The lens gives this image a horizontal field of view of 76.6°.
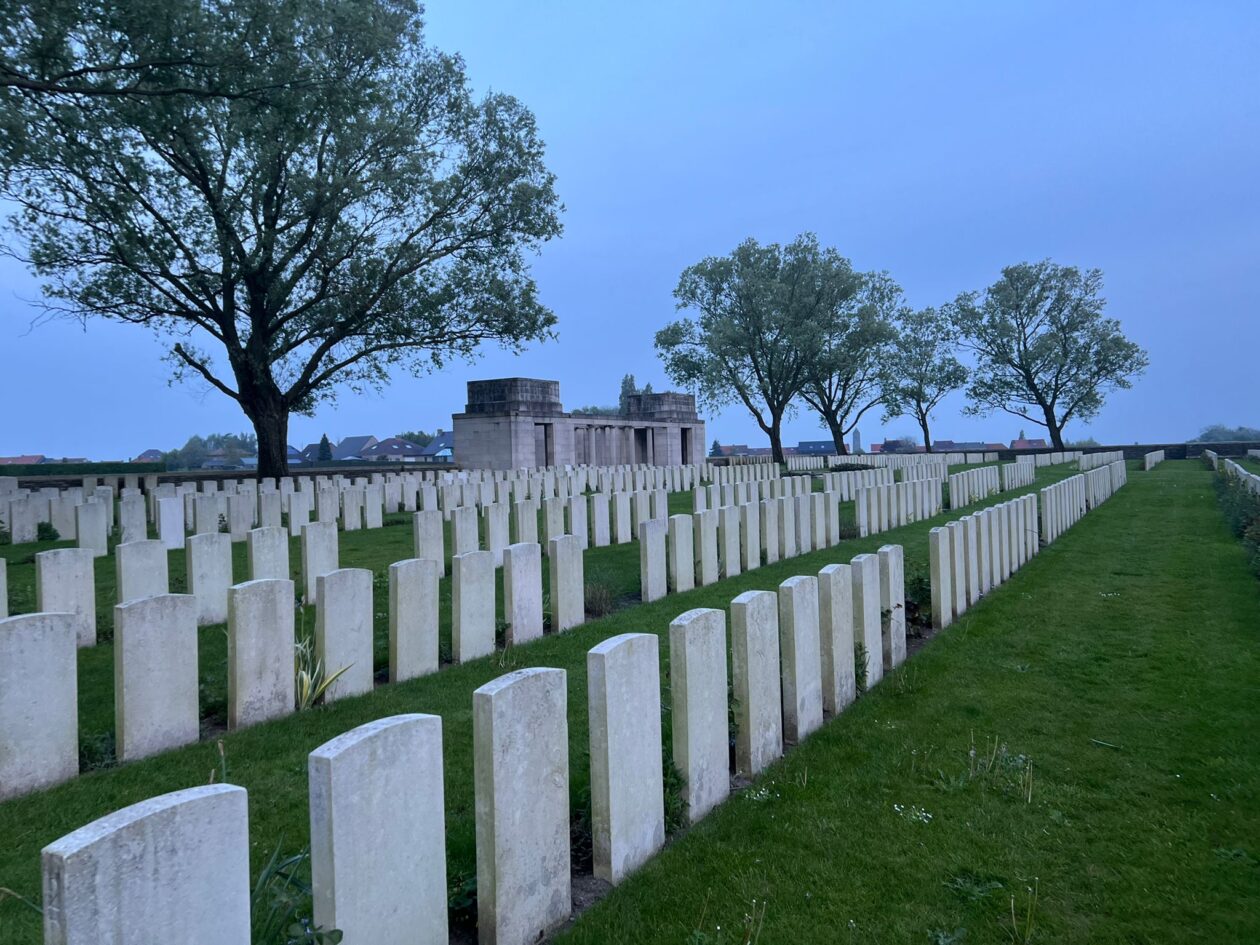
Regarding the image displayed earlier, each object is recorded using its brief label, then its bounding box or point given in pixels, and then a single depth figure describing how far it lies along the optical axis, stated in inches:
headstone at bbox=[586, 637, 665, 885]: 105.8
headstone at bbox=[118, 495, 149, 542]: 368.5
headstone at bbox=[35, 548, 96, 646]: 201.8
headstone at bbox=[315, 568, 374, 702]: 179.8
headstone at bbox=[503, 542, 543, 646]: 227.8
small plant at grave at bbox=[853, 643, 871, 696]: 187.3
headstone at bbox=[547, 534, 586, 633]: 245.6
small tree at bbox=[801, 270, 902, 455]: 1512.1
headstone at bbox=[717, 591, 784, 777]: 141.3
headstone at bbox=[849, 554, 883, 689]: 187.5
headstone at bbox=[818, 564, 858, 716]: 173.2
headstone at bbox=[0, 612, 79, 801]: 133.1
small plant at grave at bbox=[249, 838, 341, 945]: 71.7
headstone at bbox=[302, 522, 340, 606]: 267.6
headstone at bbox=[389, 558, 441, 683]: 195.6
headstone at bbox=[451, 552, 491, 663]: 210.8
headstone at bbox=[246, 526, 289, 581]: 253.4
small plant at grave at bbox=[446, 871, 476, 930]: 95.5
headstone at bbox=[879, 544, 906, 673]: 207.8
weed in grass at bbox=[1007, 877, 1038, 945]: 94.5
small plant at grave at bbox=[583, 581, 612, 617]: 275.3
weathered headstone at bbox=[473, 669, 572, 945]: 89.7
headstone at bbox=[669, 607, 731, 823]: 123.4
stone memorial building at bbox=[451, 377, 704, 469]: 1302.9
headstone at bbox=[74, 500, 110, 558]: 389.1
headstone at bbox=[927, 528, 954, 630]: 249.1
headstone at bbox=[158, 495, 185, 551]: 394.3
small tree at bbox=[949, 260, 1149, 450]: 1828.2
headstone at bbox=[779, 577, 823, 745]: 156.2
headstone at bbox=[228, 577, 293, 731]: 163.5
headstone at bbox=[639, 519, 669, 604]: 289.9
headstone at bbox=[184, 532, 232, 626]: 240.4
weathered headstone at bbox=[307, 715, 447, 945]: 72.1
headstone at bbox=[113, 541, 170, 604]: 218.8
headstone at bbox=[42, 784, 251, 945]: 53.6
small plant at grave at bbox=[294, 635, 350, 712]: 176.9
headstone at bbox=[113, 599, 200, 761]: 147.3
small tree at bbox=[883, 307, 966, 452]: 2068.2
